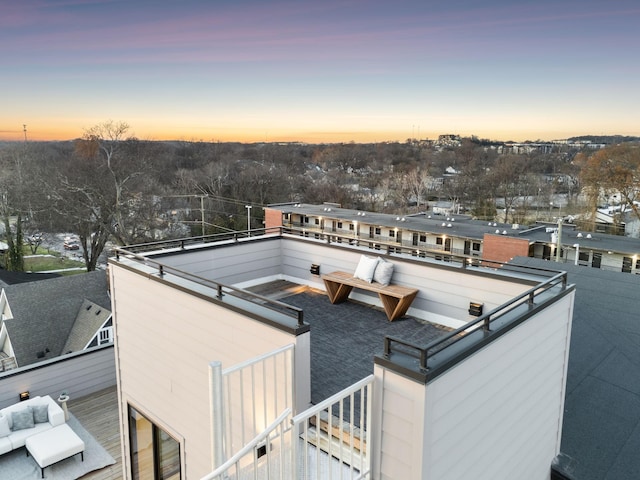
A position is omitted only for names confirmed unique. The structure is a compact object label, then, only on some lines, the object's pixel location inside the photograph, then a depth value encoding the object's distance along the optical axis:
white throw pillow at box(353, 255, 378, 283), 5.40
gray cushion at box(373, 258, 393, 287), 5.32
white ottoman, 8.35
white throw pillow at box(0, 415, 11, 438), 8.89
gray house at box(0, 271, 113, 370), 13.05
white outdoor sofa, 8.88
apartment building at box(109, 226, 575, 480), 2.33
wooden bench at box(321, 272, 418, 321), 5.05
